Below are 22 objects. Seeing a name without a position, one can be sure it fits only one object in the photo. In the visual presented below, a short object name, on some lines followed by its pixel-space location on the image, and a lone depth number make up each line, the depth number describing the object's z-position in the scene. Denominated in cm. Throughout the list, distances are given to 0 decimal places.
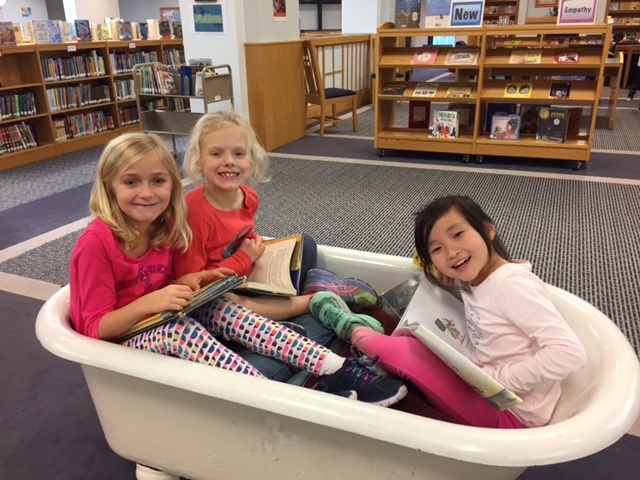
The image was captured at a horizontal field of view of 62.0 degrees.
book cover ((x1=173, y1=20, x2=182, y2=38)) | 680
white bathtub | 92
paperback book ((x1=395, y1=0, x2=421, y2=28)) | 582
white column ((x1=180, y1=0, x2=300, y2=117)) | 464
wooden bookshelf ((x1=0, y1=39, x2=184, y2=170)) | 487
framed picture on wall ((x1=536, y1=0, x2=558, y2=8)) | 871
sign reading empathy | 392
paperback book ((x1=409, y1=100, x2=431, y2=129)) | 478
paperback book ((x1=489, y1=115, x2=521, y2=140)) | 435
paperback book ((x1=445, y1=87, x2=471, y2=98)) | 432
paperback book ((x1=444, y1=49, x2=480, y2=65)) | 421
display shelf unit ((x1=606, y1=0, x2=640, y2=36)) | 928
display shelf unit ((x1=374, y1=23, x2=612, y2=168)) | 398
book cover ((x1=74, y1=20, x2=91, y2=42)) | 549
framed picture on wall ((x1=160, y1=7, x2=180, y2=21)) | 1142
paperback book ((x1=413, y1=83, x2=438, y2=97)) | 445
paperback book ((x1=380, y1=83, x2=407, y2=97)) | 460
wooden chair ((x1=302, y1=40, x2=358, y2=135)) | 541
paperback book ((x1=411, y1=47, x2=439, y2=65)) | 431
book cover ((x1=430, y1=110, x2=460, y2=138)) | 449
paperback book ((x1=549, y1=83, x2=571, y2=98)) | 409
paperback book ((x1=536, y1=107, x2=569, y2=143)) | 419
